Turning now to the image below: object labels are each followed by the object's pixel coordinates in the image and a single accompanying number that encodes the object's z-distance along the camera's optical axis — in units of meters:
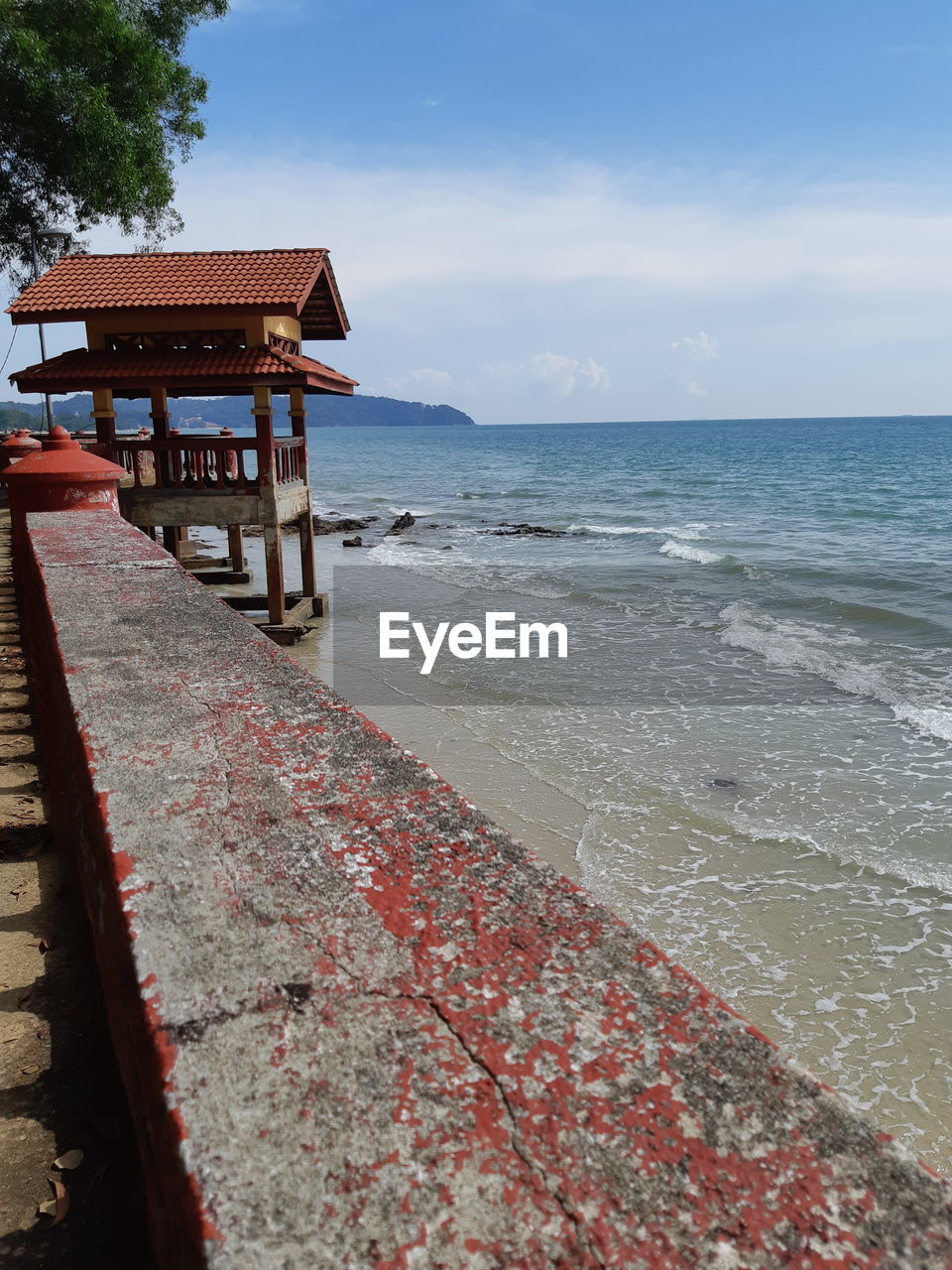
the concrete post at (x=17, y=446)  14.40
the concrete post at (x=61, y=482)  6.38
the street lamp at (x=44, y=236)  19.55
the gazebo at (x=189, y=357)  12.17
